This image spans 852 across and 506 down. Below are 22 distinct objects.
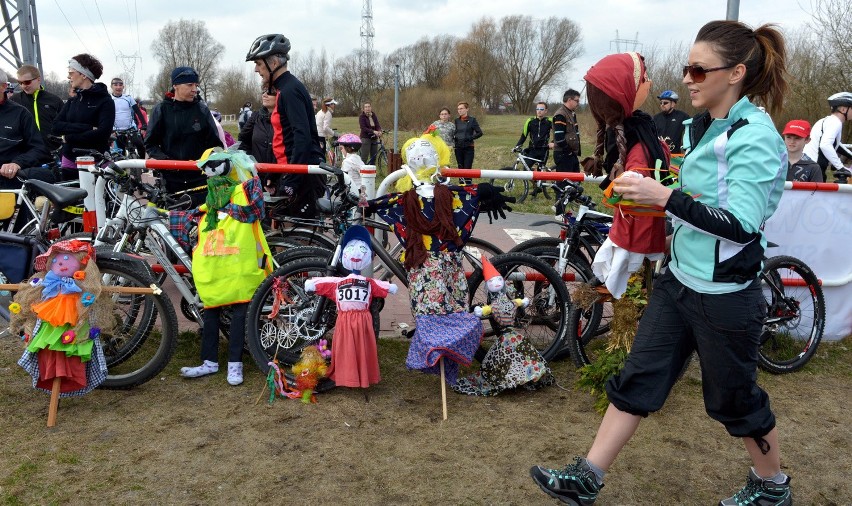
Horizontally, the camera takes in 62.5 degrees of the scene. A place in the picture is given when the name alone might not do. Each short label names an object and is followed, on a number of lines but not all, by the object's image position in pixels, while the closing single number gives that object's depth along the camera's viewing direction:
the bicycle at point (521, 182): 14.31
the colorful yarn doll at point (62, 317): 3.79
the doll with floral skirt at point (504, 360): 4.27
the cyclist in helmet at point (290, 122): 5.21
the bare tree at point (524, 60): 56.25
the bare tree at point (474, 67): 54.56
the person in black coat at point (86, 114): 6.68
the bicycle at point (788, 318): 4.79
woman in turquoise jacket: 2.49
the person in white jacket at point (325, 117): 17.81
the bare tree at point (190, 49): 61.47
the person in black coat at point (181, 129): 5.55
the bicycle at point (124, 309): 4.23
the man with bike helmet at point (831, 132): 8.22
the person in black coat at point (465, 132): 15.28
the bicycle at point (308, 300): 4.36
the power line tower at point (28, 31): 17.06
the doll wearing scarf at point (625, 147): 3.61
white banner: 5.12
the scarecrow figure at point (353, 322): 4.12
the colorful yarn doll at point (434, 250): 4.19
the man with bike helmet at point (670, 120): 11.16
